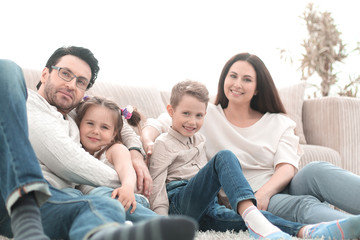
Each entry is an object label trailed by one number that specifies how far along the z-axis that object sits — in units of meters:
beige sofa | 2.18
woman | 1.40
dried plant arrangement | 3.64
